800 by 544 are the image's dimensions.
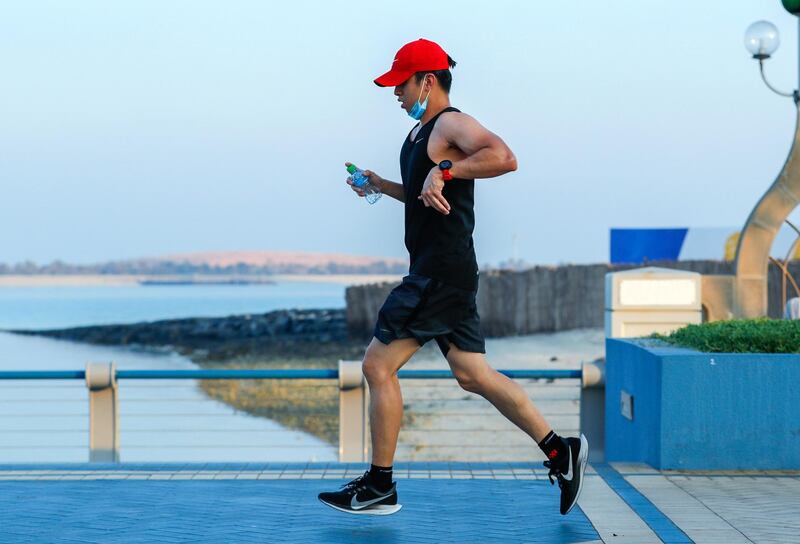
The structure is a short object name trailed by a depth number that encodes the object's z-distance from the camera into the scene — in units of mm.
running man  10570
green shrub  13859
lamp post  27781
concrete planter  13602
